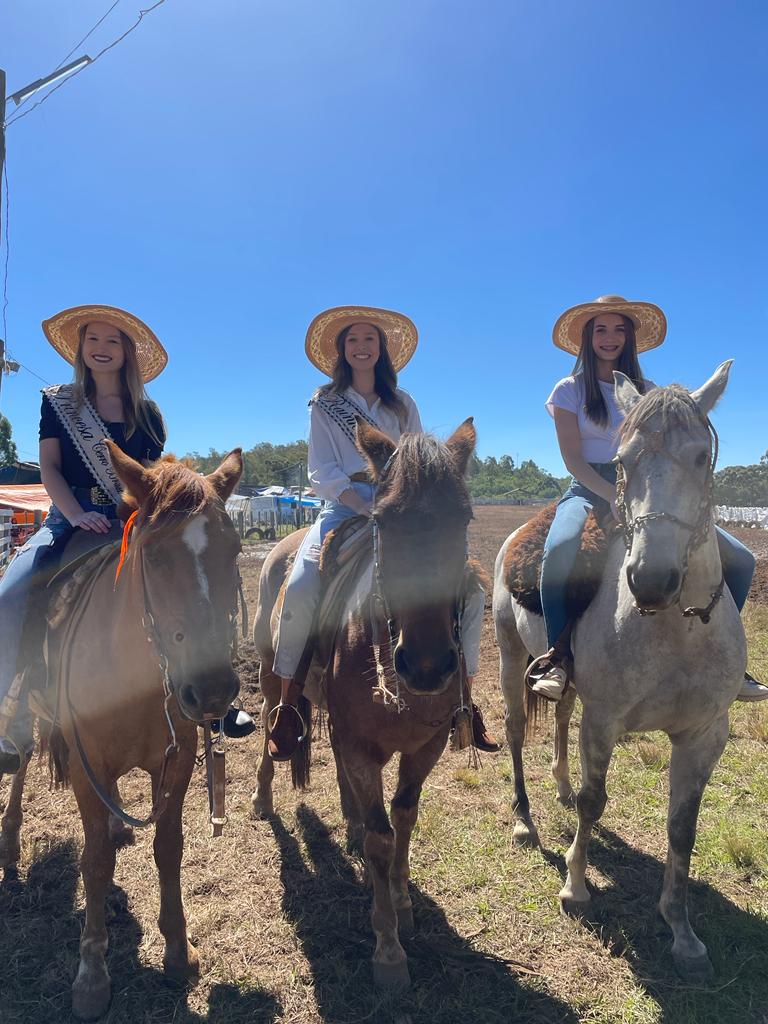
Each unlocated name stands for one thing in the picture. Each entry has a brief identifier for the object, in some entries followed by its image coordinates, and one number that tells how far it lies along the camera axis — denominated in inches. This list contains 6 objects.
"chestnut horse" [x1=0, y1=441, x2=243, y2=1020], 91.8
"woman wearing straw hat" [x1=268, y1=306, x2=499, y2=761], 137.6
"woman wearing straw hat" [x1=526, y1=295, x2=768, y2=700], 138.6
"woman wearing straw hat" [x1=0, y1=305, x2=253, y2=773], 127.0
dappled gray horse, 104.8
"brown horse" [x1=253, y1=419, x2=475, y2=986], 92.2
